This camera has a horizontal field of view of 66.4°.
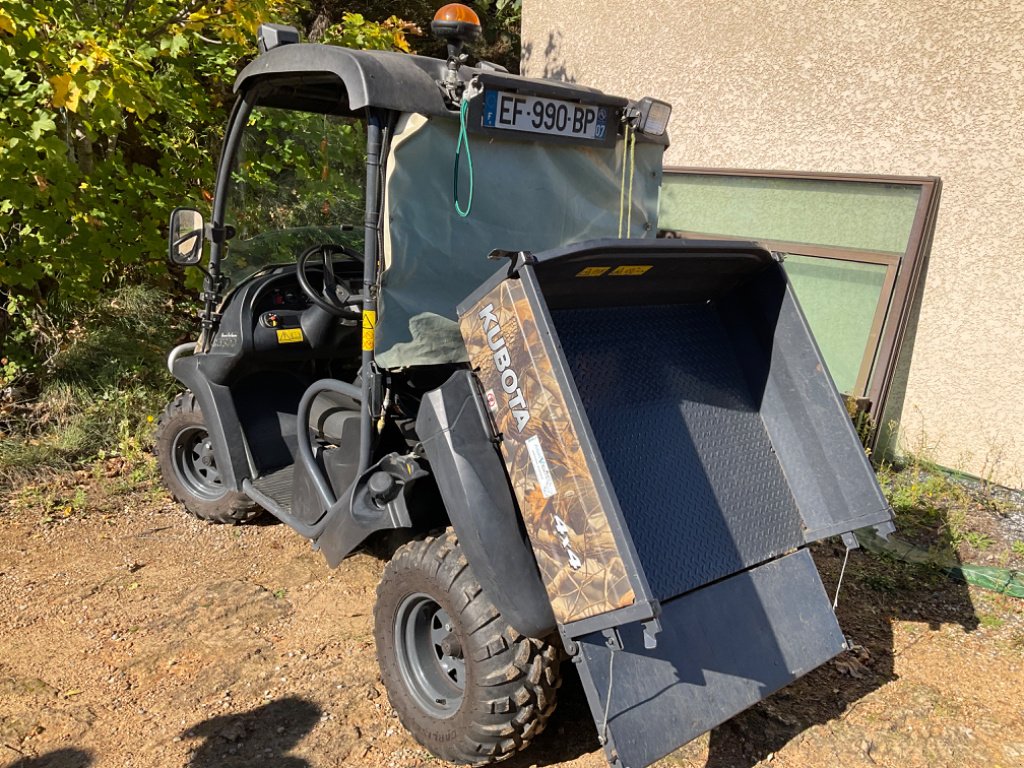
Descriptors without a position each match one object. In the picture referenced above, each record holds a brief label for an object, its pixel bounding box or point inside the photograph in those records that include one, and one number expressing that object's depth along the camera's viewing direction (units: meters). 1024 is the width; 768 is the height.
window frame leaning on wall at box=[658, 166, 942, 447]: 5.19
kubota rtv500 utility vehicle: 2.33
